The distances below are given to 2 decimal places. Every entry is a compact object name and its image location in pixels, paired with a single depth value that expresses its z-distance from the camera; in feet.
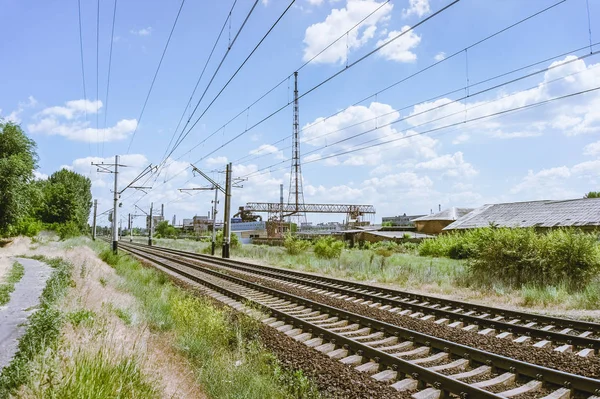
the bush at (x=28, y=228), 138.10
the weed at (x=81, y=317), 23.31
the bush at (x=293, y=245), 119.34
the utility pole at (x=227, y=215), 111.65
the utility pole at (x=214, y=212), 134.87
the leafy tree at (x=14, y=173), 103.76
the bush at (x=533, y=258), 47.27
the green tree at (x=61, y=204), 195.62
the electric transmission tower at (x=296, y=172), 227.20
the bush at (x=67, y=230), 169.27
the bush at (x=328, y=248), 102.89
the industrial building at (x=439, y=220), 180.70
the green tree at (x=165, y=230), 406.41
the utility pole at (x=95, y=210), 226.38
